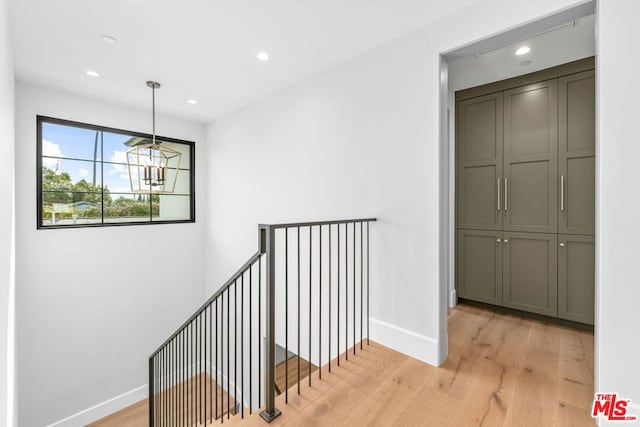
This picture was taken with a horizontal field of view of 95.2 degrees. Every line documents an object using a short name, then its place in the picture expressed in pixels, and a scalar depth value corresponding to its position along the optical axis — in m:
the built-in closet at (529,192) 2.52
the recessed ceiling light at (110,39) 2.28
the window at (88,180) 3.35
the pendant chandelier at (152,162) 2.73
